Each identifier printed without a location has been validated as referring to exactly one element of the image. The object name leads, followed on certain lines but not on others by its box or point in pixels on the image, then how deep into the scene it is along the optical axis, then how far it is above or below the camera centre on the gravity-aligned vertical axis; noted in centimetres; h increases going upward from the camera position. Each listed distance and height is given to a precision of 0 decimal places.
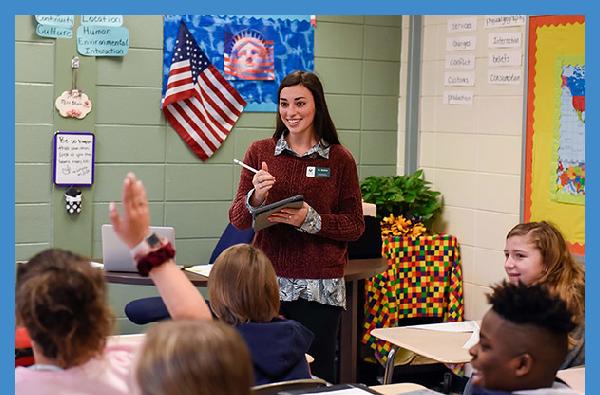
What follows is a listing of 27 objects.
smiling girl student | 327 -34
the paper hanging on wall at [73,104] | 513 +30
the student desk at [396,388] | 305 -73
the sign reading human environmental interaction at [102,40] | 517 +66
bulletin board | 488 +23
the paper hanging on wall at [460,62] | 560 +63
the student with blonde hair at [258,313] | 276 -45
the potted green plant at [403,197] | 568 -19
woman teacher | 378 -16
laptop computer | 442 -43
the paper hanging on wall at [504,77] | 528 +52
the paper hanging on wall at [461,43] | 561 +74
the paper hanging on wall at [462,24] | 560 +86
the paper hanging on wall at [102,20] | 517 +77
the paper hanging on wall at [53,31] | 507 +69
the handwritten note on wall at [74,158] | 516 +1
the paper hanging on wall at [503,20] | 526 +83
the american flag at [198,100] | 548 +37
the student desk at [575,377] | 298 -67
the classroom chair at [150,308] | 491 -77
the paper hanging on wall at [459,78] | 561 +53
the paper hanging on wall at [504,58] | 528 +62
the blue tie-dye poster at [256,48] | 560 +70
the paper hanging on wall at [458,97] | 565 +42
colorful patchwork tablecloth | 548 -70
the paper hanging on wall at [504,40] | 528 +72
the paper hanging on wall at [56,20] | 507 +75
